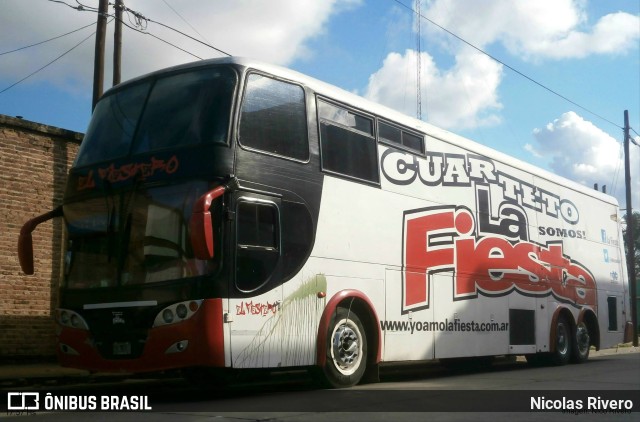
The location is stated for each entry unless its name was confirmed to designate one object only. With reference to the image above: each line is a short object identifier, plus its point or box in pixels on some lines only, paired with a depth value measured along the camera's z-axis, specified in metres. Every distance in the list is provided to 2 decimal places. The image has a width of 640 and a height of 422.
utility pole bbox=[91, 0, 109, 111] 17.33
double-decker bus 9.06
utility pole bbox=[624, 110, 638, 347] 34.94
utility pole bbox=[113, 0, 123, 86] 18.75
